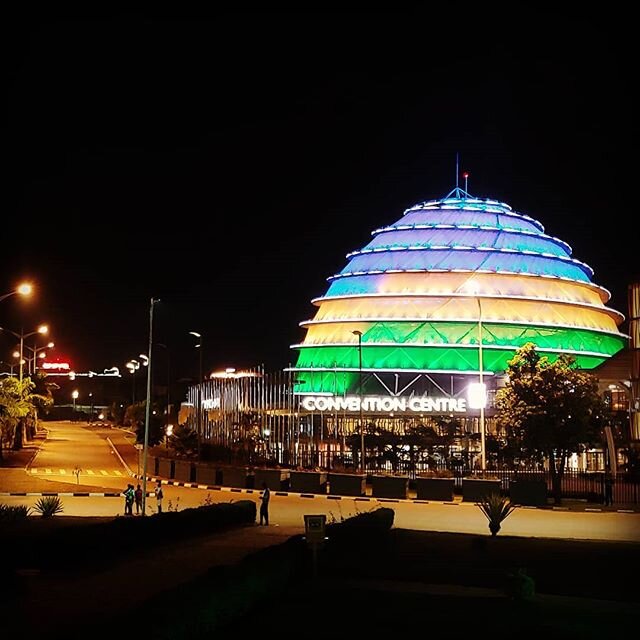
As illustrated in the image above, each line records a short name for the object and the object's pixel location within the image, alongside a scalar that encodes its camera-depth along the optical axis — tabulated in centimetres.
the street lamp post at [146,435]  3481
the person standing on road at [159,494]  3629
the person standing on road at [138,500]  3622
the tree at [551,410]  4509
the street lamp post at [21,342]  6309
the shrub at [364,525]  2214
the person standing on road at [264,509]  3228
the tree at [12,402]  5653
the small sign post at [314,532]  1848
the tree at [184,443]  6358
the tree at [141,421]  8486
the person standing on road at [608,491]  4147
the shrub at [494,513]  2694
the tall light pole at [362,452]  4974
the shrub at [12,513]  2739
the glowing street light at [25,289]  3569
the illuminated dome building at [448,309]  7281
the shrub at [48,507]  3103
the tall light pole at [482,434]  4566
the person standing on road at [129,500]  3438
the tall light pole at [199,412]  6325
